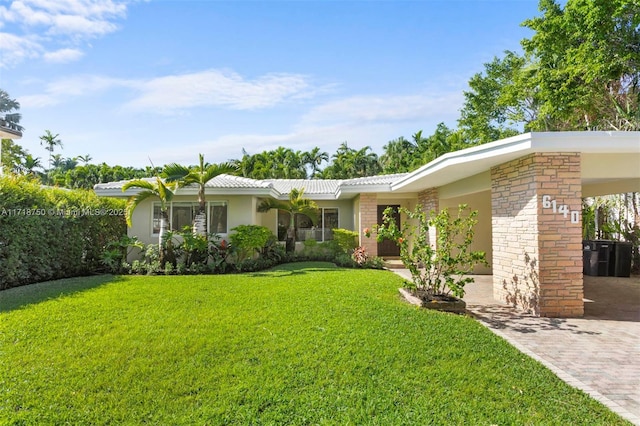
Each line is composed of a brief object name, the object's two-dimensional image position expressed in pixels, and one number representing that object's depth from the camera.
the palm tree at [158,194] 12.23
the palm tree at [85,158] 53.19
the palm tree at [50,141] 51.59
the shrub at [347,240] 15.68
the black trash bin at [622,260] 12.91
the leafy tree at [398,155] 38.16
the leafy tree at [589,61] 12.98
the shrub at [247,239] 13.43
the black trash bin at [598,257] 13.13
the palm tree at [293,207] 16.05
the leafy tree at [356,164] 42.97
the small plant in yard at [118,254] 12.11
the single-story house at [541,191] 6.75
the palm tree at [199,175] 12.46
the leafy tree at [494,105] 22.73
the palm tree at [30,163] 42.78
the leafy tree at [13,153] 33.99
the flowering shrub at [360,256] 13.96
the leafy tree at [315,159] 44.16
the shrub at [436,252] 7.33
